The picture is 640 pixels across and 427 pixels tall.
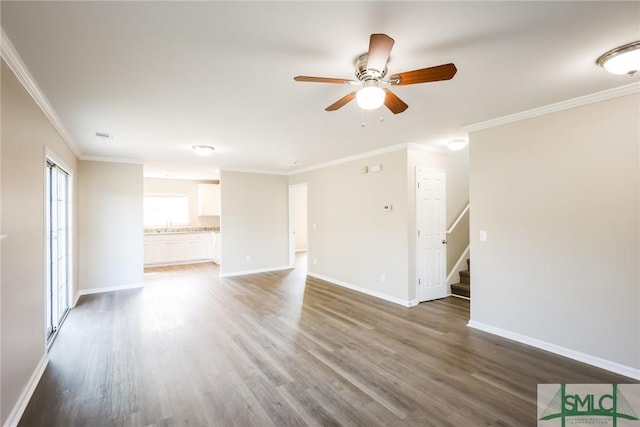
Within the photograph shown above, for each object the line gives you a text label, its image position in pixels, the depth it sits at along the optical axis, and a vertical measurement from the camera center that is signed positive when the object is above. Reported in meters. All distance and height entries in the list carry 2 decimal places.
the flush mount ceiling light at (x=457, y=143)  4.17 +1.01
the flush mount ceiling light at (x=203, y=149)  4.44 +1.03
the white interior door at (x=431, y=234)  4.60 -0.32
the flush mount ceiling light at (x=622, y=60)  1.88 +1.02
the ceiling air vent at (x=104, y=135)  3.80 +1.10
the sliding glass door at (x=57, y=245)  3.42 -0.36
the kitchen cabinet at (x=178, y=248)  7.89 -0.86
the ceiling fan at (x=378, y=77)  1.62 +0.86
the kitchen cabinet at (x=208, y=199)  8.50 +0.52
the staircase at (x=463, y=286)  4.90 -1.23
